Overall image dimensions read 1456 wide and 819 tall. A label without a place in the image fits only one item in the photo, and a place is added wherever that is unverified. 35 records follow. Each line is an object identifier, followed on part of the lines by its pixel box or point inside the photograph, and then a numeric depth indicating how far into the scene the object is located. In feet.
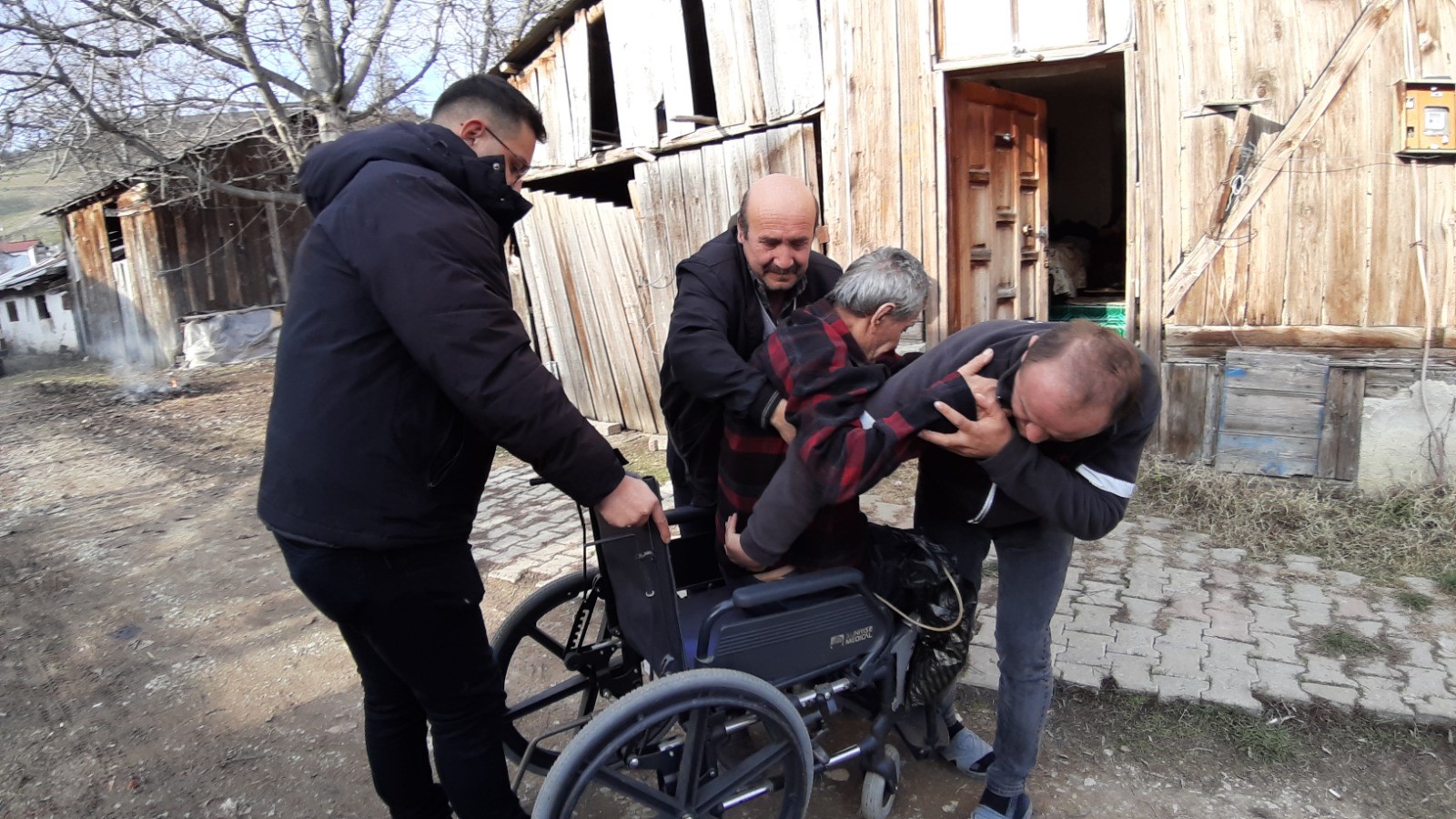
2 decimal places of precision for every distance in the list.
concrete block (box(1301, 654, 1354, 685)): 10.15
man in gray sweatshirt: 6.11
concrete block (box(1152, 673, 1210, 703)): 10.00
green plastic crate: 22.75
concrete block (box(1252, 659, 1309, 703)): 9.84
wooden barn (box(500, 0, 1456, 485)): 14.92
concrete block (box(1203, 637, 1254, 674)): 10.55
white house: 67.31
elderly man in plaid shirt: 6.63
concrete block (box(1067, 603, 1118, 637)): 11.75
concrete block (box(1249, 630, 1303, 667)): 10.72
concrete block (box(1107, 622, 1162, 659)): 11.04
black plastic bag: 7.72
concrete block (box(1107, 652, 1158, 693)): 10.18
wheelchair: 6.59
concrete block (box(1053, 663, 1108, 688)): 10.35
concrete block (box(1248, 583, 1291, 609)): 12.27
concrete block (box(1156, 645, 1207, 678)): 10.49
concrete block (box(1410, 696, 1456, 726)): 9.32
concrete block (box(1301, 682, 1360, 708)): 9.70
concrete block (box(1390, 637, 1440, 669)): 10.43
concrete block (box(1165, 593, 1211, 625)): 11.99
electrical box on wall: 14.43
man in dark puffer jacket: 5.73
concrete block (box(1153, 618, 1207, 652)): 11.24
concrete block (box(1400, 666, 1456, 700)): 9.77
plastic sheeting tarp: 51.85
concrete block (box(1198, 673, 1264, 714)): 9.74
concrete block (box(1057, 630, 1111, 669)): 10.83
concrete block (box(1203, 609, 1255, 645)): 11.37
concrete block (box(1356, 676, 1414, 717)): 9.50
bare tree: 29.37
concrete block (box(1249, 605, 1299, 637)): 11.45
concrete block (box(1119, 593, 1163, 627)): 11.96
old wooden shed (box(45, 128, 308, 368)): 52.90
